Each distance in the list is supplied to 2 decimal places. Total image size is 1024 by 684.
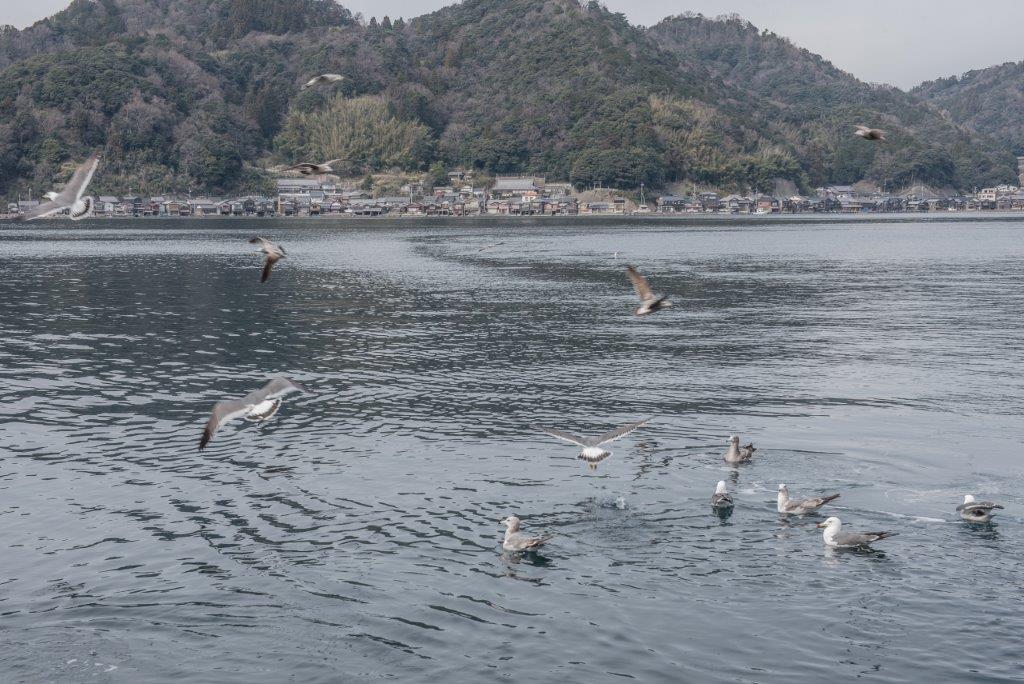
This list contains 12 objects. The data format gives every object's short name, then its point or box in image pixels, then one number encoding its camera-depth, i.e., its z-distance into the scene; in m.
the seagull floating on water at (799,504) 22.14
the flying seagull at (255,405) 16.37
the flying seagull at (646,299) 22.61
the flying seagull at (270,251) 19.58
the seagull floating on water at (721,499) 22.81
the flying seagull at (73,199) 19.95
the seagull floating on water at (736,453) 26.17
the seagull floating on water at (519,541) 20.53
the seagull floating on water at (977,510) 21.52
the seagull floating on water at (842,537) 20.41
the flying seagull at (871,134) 22.59
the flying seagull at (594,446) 22.34
